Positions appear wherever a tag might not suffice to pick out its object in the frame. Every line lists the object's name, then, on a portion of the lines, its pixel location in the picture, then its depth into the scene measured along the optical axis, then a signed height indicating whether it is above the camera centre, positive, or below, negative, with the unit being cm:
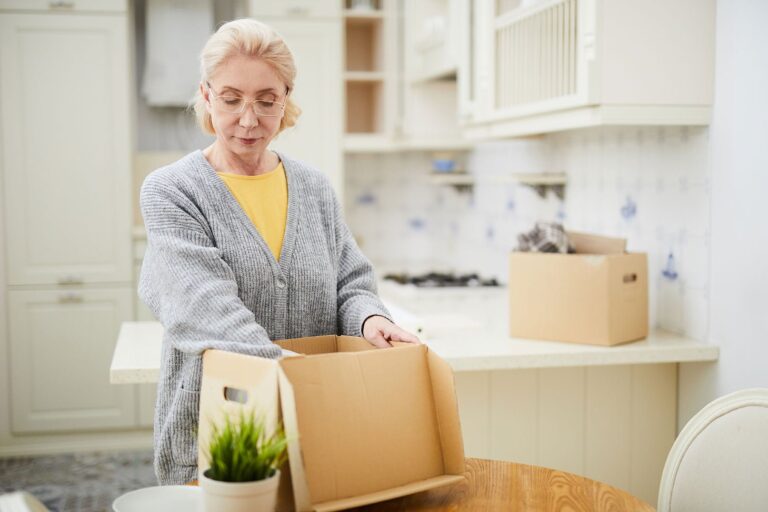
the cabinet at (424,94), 385 +46
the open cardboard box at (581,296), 219 -26
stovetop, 360 -36
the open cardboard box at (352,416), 118 -32
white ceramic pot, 108 -37
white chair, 145 -45
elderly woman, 145 -8
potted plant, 108 -35
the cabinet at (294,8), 399 +85
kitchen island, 228 -57
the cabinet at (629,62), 217 +33
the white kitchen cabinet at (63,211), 377 -7
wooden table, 132 -47
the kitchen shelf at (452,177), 395 +8
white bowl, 119 -42
